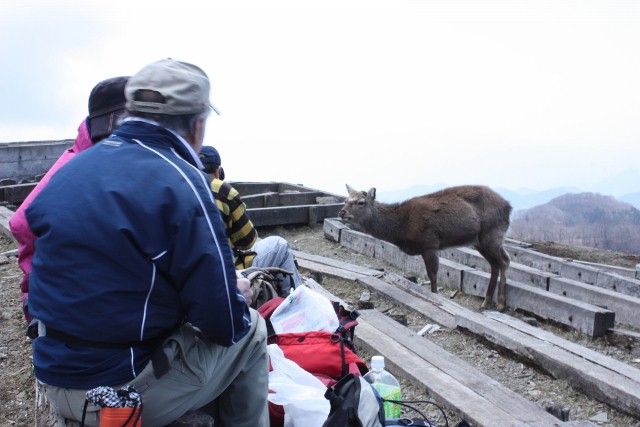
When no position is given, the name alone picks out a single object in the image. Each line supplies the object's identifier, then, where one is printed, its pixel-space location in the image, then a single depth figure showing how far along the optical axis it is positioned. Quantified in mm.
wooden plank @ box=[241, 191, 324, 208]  13977
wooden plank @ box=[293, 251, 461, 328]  7219
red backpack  4160
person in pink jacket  4418
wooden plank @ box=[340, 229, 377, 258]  11375
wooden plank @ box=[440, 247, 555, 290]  9068
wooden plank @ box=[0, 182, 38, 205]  13438
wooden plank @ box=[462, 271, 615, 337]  6938
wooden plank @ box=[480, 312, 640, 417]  4785
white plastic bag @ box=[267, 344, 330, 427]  3707
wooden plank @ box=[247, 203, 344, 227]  12594
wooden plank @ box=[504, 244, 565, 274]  9945
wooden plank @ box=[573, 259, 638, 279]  9875
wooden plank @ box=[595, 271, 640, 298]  8373
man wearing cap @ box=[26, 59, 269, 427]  2592
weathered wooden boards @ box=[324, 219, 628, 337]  7059
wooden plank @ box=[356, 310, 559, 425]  4363
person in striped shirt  4871
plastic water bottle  4219
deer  9516
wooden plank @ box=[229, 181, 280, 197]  15772
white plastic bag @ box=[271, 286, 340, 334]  4438
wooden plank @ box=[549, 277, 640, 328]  7363
